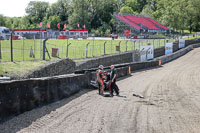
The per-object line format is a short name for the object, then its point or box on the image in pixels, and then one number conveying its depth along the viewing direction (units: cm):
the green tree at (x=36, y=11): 12000
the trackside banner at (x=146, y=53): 3111
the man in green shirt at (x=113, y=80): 1412
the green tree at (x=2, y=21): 8481
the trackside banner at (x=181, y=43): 4574
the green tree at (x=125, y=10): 10706
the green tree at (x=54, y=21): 10221
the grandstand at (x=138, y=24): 7775
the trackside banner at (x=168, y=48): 3944
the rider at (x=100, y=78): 1407
